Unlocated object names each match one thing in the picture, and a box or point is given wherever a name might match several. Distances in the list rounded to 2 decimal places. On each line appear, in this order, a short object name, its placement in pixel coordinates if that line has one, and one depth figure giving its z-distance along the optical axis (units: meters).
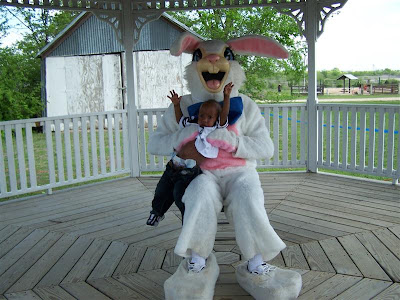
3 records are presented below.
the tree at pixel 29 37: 11.98
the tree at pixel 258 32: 12.61
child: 2.32
